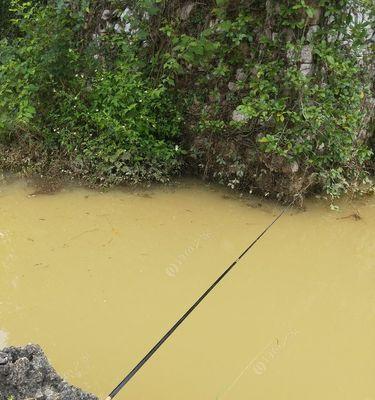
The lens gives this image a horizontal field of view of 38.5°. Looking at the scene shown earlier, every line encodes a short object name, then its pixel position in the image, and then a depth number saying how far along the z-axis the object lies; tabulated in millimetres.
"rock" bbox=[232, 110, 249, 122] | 4383
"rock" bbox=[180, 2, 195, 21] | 4652
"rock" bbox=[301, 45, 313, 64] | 4176
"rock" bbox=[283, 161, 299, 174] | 4301
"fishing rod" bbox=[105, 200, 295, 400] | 1914
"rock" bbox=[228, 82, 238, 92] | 4507
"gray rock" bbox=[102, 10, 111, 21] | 5211
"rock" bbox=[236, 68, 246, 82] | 4434
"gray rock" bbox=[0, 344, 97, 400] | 1964
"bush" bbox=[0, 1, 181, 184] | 4637
